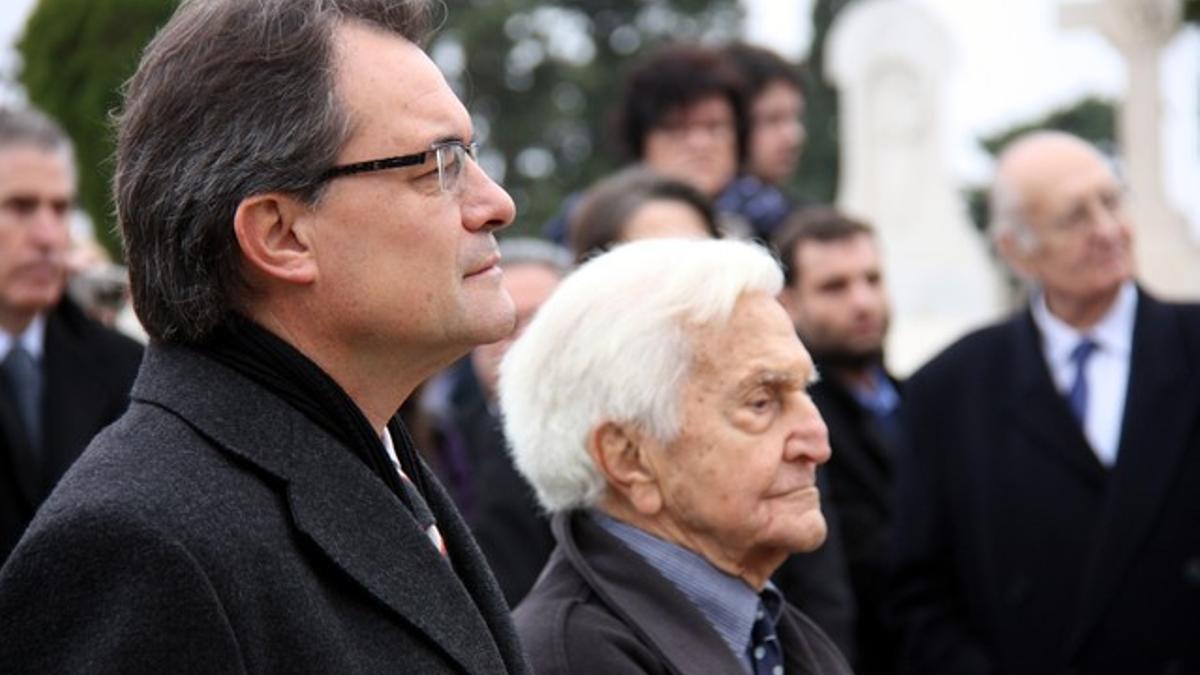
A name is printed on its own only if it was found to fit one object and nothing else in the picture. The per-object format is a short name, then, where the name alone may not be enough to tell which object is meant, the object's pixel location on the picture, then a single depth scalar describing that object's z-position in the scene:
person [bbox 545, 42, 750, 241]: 7.06
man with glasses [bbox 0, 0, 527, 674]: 2.48
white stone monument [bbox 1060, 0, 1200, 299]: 15.53
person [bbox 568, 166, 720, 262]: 5.56
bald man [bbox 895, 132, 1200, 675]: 5.39
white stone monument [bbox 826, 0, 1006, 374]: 16.27
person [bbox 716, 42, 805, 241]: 7.29
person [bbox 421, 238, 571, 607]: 5.11
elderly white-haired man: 3.67
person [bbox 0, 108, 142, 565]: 5.37
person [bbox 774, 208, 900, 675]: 6.05
